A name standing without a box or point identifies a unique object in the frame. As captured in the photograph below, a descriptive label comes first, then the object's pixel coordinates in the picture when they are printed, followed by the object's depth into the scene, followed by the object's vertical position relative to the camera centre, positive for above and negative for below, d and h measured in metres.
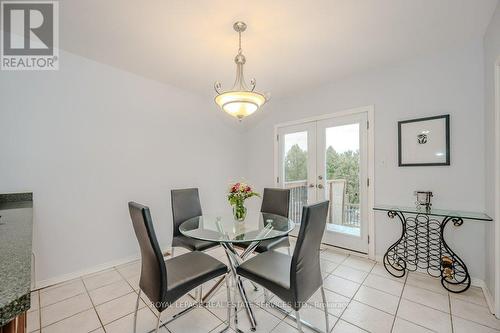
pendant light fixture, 1.85 +0.59
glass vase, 2.23 -0.46
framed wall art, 2.39 +0.29
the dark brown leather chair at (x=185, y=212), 2.35 -0.57
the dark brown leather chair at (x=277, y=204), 2.41 -0.47
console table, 2.20 -0.93
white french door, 3.02 -0.08
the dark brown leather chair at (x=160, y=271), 1.39 -0.79
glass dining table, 1.77 -0.59
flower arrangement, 2.20 -0.31
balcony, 3.11 -0.63
